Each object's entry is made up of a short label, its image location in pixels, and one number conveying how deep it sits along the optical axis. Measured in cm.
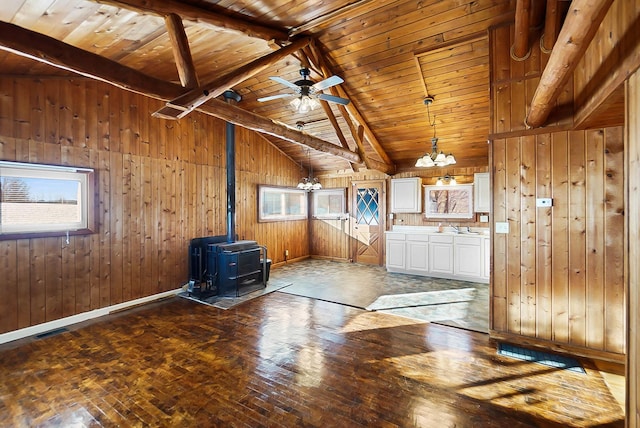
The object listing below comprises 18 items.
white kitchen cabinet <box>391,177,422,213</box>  688
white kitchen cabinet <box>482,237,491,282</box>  564
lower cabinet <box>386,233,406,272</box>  660
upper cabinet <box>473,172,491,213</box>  607
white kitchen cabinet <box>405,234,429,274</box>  629
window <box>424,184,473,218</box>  647
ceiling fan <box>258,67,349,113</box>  343
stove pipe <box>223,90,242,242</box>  523
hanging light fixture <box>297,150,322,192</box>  675
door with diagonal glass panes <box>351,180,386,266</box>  767
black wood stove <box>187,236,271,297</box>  486
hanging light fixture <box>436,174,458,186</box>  657
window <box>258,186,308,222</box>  711
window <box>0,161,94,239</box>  331
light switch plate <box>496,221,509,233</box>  326
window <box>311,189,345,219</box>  834
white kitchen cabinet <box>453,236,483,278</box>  572
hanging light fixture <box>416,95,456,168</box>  428
